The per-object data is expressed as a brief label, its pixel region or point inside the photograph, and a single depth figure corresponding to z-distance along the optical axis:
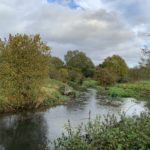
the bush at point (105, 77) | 44.06
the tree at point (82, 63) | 58.49
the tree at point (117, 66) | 50.93
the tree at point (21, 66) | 17.39
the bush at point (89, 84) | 45.39
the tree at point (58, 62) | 60.14
